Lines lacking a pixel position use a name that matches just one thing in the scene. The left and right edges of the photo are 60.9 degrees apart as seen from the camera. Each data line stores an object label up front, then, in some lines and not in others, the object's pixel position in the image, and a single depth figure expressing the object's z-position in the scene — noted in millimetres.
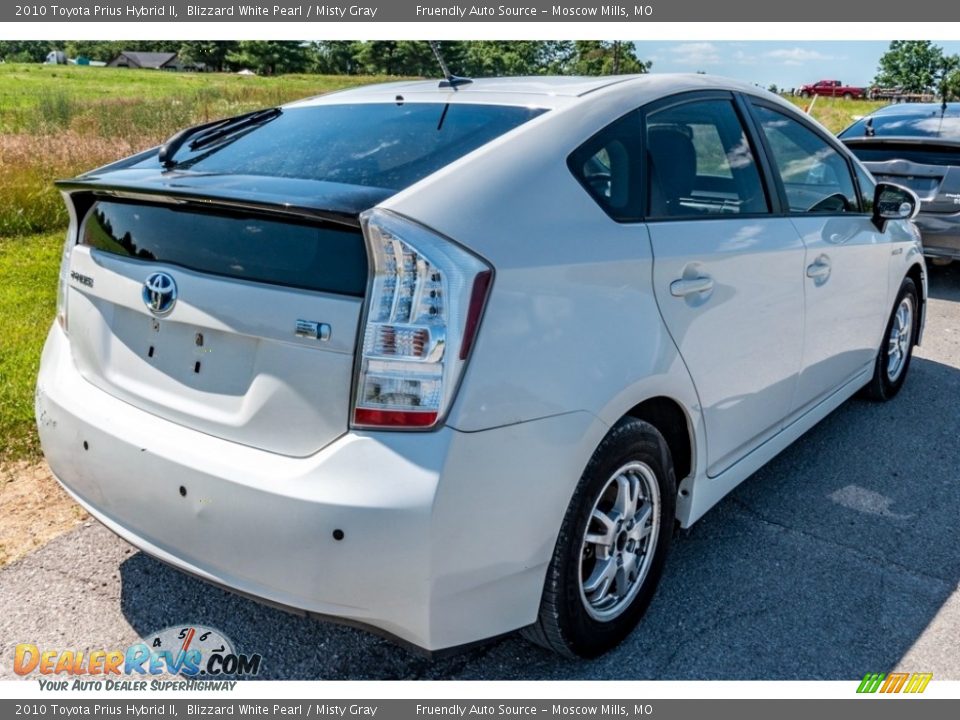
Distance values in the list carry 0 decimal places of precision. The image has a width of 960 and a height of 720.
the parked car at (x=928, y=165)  7242
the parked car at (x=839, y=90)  56094
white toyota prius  1917
